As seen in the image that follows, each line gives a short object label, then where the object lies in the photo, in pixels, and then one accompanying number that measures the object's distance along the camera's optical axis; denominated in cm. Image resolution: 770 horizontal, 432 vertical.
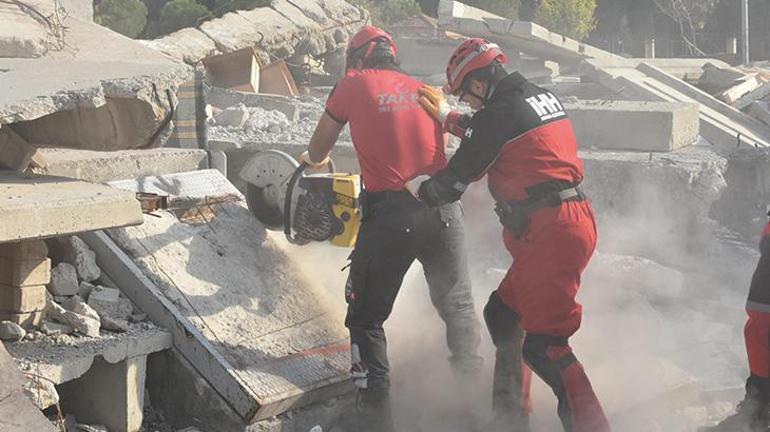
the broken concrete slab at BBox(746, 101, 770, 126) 1164
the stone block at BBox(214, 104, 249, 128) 901
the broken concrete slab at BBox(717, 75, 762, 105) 1271
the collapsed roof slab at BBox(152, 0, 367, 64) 1277
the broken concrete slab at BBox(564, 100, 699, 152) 882
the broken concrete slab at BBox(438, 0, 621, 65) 1630
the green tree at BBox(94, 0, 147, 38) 2166
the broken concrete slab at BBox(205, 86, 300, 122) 1027
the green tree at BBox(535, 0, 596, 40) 3111
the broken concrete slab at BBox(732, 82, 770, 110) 1257
